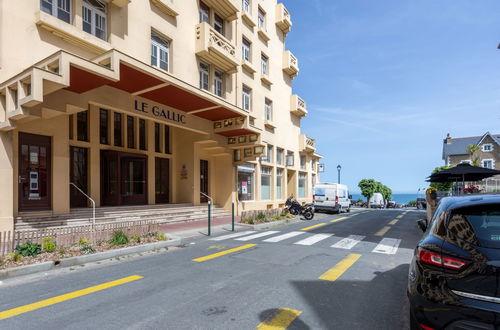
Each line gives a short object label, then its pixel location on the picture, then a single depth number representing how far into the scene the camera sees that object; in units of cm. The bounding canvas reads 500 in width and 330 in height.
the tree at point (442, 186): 5017
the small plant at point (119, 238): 859
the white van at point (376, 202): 5341
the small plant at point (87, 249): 762
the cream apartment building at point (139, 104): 882
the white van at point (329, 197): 2222
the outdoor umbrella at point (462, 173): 1289
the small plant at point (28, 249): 695
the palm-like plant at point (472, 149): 4551
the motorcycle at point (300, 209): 1800
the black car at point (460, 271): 252
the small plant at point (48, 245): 723
